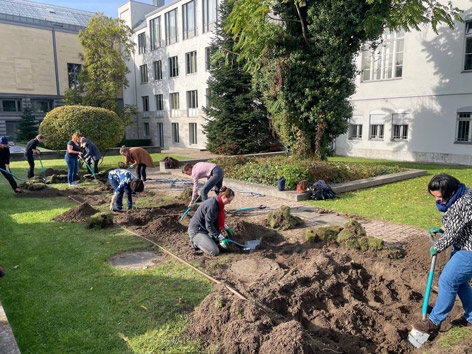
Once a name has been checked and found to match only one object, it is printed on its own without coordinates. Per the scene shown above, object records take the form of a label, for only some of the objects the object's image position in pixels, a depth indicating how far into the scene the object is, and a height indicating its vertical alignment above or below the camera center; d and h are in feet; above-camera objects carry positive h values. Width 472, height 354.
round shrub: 52.19 +1.15
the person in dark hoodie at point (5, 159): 35.88 -2.68
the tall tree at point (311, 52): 41.27 +10.49
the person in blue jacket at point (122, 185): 27.58 -4.27
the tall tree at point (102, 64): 99.60 +20.96
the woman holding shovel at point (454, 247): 11.60 -4.06
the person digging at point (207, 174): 26.73 -3.29
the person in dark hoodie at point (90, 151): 41.78 -2.28
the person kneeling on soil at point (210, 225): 19.60 -5.50
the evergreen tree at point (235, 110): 74.28 +4.82
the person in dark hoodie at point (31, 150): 44.55 -2.17
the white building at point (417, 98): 58.85 +6.24
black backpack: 33.50 -5.91
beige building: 130.82 +29.72
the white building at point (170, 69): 99.55 +20.90
